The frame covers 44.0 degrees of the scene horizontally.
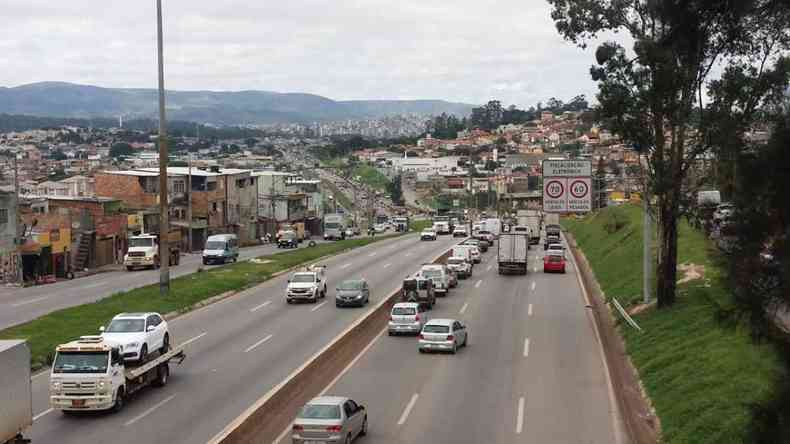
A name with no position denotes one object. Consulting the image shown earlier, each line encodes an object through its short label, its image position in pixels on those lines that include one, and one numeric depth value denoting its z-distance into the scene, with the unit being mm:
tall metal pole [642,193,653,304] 40469
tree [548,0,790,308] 33219
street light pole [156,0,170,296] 41438
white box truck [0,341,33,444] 18688
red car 64938
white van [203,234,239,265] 68875
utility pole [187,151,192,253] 87375
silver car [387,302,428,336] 38500
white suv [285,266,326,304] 47594
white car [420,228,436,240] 99525
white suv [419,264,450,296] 51812
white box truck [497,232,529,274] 62125
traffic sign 48469
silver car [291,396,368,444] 20344
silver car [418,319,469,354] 33906
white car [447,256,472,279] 60969
